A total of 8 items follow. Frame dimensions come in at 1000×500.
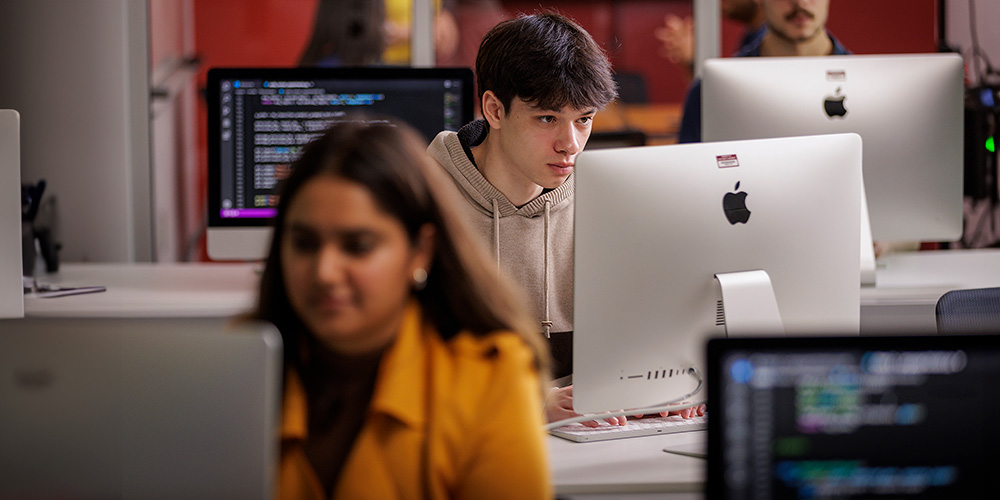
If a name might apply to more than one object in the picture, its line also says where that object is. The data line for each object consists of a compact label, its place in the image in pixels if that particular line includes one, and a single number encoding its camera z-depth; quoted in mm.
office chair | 5139
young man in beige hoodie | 5093
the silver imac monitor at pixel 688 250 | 4595
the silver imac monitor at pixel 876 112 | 5522
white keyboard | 4787
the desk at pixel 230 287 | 5705
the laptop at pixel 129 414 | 3198
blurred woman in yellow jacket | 3974
